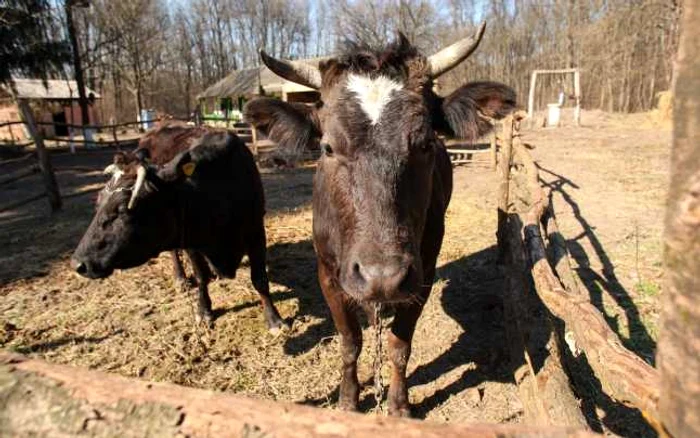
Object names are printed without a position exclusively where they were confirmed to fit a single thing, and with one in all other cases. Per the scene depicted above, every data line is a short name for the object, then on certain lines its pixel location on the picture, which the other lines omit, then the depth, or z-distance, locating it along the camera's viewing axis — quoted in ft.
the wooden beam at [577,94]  72.86
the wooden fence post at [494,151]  39.08
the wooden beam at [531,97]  72.84
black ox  12.65
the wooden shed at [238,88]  107.24
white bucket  79.36
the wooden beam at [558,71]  67.62
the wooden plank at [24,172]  29.06
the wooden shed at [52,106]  104.69
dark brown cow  7.34
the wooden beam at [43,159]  28.84
